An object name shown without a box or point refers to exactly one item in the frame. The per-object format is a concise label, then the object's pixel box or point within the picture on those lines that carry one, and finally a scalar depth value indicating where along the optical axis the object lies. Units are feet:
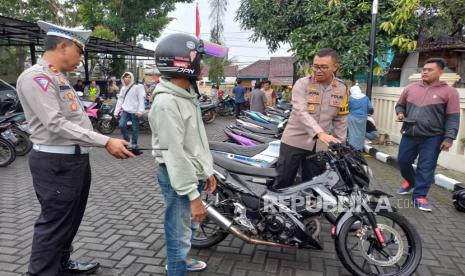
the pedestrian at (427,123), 13.98
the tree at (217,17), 50.49
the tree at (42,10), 61.36
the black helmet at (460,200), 14.61
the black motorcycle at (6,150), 21.04
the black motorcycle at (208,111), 39.55
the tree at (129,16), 57.67
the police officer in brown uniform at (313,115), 11.06
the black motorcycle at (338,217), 9.11
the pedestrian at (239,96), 47.27
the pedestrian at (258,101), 36.47
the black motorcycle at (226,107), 56.49
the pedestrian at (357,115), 23.03
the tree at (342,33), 30.35
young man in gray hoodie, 6.66
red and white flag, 36.69
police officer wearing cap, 7.45
